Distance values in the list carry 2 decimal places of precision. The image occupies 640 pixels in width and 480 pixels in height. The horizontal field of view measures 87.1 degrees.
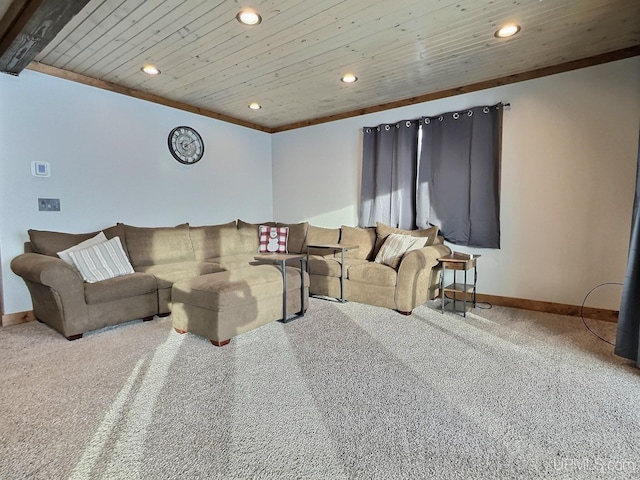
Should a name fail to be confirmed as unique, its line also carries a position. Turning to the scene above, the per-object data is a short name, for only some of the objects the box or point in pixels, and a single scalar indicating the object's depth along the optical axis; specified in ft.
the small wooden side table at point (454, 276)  10.91
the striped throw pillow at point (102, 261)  9.70
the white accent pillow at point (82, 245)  9.77
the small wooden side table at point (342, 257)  12.41
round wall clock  14.12
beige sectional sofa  8.96
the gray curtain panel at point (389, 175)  13.93
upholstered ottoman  8.43
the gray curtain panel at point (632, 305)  7.06
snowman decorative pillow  13.47
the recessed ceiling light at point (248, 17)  7.67
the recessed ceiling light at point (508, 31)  8.38
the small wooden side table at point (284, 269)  10.21
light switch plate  10.71
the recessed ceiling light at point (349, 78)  11.49
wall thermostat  10.55
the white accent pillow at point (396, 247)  12.19
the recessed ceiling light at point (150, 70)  10.71
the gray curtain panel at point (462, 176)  12.06
